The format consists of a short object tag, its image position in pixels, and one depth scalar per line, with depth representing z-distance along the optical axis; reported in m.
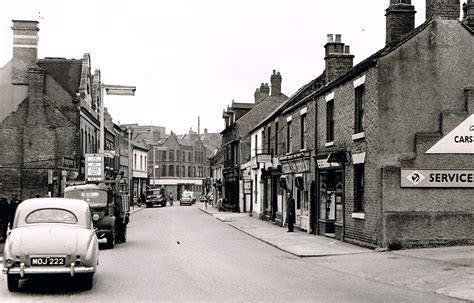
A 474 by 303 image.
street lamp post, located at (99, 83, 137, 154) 29.59
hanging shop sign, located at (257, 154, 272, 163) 34.69
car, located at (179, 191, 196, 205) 81.00
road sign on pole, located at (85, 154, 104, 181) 31.22
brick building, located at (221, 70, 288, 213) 51.28
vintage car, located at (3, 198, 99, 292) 10.45
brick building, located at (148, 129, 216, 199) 112.56
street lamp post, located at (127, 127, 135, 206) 56.31
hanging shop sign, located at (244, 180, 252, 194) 40.97
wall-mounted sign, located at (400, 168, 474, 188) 17.98
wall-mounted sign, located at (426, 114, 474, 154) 18.16
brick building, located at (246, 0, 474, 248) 17.88
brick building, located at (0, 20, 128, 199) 38.38
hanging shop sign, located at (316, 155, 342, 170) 22.23
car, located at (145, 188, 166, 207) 71.12
